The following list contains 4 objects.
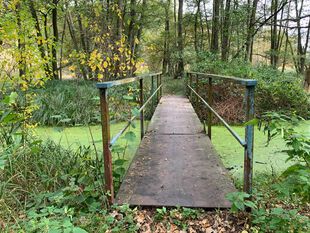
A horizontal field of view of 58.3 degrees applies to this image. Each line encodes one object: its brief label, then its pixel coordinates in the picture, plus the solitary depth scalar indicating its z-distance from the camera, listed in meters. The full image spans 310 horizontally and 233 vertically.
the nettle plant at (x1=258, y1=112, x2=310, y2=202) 1.58
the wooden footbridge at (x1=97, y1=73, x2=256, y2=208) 1.94
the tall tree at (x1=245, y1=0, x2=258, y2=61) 11.22
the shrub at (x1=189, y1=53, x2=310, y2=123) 7.04
